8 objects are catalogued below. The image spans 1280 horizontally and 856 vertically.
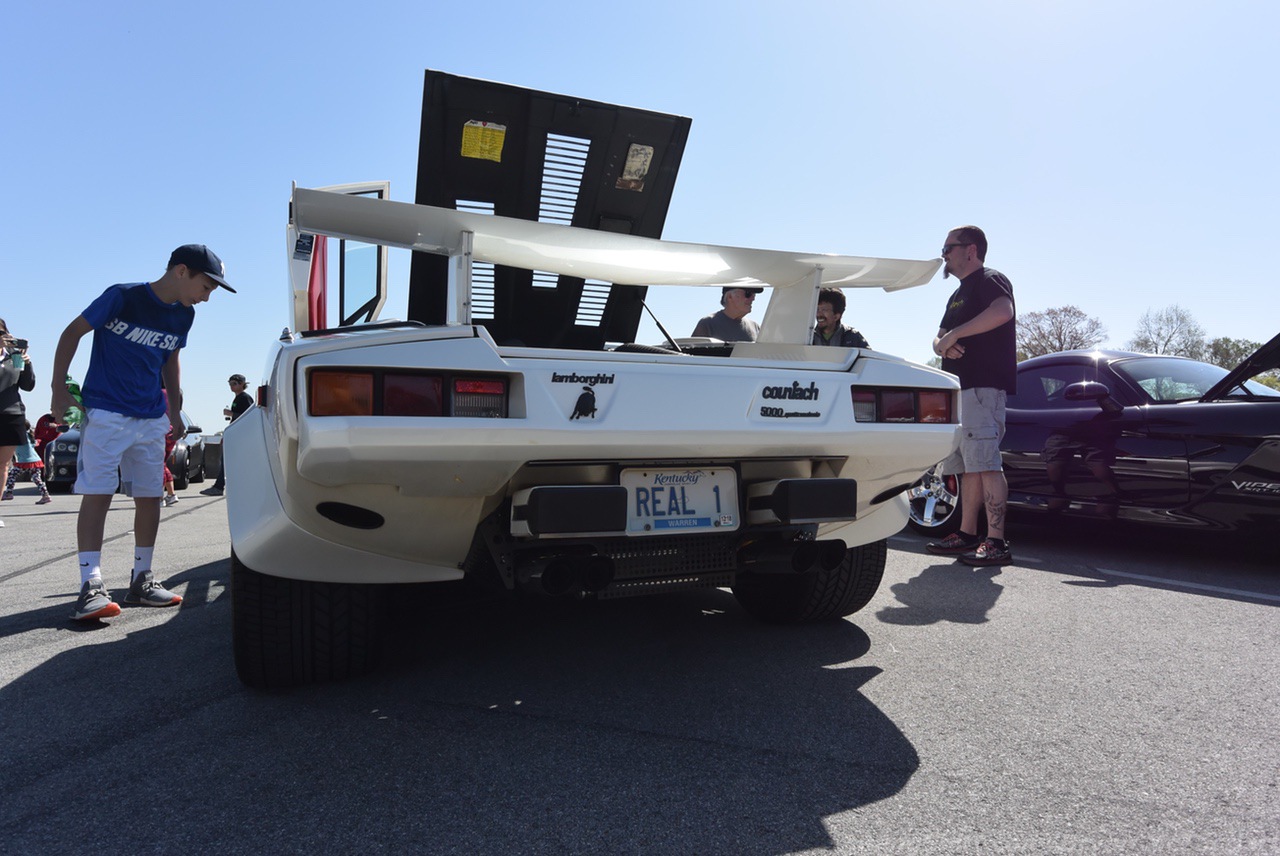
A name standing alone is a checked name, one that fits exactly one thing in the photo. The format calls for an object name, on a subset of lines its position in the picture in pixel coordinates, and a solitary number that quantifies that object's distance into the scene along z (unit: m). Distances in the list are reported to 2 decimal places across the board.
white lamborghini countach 2.00
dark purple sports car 4.43
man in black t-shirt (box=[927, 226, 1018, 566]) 4.62
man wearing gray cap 4.98
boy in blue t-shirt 3.58
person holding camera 6.35
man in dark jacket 4.81
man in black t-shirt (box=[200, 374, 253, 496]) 10.55
